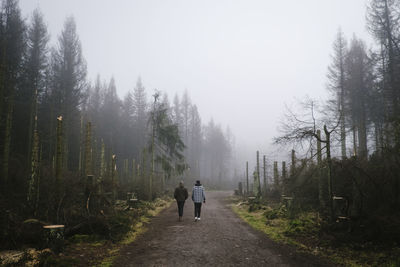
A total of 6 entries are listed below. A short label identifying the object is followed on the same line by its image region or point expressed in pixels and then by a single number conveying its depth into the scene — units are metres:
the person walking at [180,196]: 12.88
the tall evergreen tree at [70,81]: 25.24
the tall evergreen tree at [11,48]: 16.21
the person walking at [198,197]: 12.82
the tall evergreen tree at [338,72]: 25.80
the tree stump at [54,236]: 7.03
